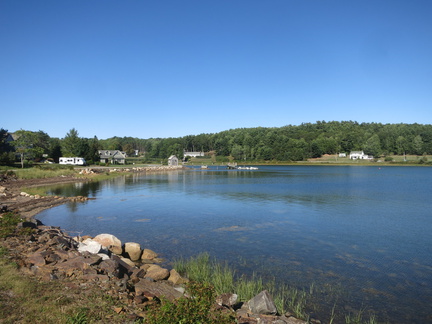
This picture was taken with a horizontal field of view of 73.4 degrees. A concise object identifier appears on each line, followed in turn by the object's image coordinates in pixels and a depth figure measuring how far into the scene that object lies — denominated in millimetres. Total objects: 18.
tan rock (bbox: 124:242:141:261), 13547
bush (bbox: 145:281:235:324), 5359
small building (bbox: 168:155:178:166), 129913
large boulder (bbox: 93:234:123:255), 13273
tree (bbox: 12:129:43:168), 68100
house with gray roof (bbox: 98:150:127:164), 112938
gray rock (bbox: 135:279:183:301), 8562
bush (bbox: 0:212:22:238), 12895
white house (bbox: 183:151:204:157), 191150
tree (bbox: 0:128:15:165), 59806
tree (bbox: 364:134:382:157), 152750
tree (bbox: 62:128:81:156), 95312
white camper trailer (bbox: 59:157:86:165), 89250
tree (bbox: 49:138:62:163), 93706
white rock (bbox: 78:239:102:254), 11477
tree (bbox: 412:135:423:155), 146500
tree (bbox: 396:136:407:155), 151000
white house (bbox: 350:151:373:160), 152250
